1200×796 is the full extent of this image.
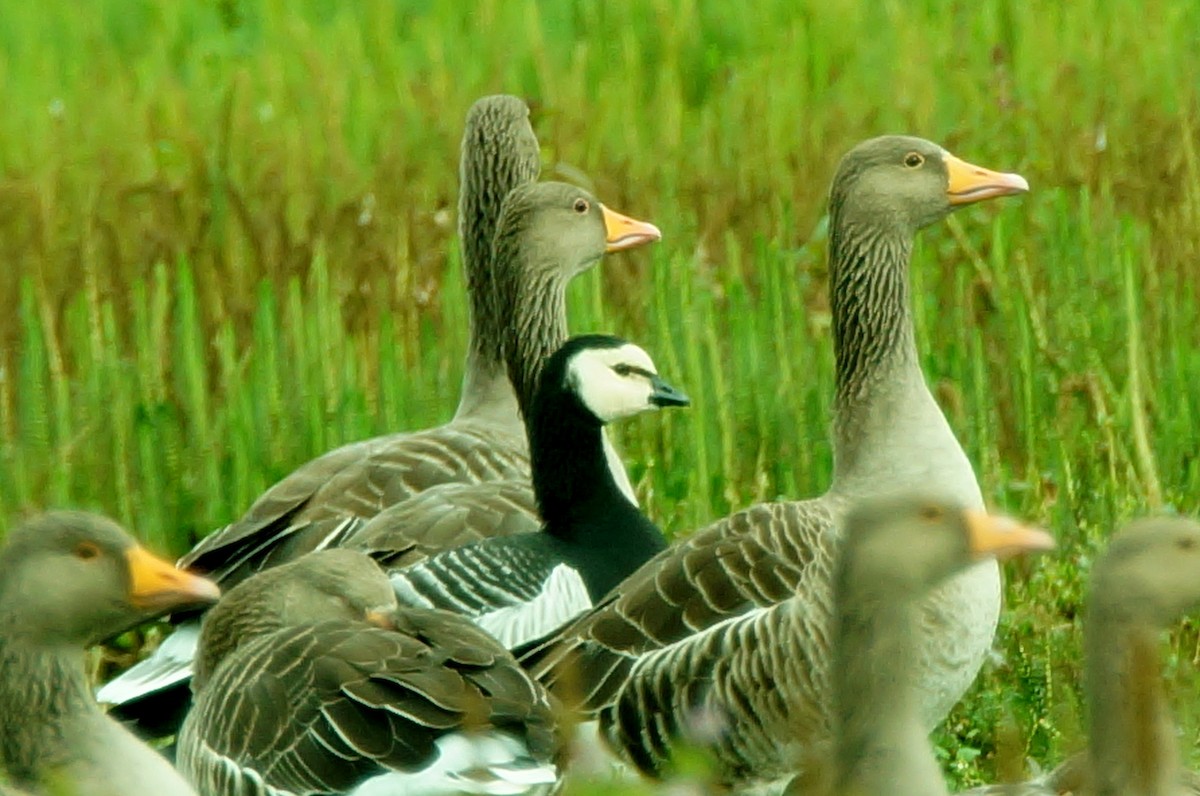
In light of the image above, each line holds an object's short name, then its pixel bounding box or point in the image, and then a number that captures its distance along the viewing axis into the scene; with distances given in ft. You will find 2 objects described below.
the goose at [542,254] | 59.77
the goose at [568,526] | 46.70
